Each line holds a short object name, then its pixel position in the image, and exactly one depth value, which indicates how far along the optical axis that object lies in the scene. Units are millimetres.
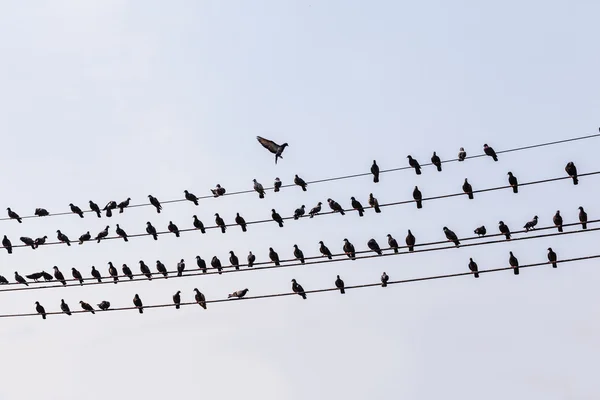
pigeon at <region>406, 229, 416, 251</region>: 28938
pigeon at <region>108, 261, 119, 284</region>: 33938
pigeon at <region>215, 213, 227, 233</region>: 30622
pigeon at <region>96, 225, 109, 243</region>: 30403
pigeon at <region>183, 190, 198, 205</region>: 32594
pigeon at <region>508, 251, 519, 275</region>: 28547
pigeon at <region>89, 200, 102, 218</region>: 33469
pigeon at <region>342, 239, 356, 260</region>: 30391
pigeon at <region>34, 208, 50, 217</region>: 32906
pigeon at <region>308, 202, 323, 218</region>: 29562
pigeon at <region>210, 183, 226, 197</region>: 31812
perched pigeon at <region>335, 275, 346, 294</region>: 30108
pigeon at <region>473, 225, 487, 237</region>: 29586
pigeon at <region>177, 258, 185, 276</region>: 32062
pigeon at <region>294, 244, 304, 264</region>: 30064
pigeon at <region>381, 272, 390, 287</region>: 29594
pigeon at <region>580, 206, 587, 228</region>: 29703
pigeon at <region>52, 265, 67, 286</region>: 32188
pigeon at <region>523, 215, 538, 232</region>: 28547
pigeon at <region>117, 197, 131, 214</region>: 32569
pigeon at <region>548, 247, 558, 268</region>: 29359
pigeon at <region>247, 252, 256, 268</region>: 30359
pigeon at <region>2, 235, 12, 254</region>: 31938
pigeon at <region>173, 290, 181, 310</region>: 33312
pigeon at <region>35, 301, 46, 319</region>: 32938
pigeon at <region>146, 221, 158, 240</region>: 32844
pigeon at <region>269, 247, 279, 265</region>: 30389
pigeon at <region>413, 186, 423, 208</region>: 29125
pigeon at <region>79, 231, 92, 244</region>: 31328
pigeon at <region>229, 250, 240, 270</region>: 31359
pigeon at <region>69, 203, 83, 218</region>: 33781
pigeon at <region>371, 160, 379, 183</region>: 30344
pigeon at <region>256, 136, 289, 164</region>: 29516
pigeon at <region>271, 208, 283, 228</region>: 30922
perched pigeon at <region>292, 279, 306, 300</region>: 30472
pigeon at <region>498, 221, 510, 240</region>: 29692
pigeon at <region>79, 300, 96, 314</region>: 32188
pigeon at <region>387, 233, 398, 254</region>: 28859
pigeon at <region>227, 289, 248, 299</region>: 29859
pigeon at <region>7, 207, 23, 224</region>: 34159
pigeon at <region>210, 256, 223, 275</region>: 31328
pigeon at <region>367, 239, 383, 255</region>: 29594
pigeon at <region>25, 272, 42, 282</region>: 33188
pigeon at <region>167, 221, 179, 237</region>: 32156
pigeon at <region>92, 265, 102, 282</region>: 33812
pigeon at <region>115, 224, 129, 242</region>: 31859
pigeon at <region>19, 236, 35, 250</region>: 31352
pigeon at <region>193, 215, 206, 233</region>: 31947
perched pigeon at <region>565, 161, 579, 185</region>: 27934
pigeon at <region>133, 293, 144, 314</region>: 31622
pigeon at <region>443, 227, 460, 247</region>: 28778
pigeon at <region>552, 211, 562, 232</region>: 28422
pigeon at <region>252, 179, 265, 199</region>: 30609
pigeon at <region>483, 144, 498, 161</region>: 28859
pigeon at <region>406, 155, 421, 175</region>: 30594
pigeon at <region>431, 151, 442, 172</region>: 30500
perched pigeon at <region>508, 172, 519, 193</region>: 29795
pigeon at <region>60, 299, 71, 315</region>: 33406
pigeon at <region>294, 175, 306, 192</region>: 30234
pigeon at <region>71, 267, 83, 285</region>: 32094
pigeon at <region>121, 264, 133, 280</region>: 33000
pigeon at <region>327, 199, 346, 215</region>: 29867
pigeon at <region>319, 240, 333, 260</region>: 29688
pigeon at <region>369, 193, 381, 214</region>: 28109
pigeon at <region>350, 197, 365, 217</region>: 29938
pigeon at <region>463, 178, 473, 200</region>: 28830
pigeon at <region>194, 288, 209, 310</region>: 31239
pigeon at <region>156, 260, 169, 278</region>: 30828
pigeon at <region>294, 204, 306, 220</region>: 29266
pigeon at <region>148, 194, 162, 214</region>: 31800
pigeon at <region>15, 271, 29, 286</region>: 32812
